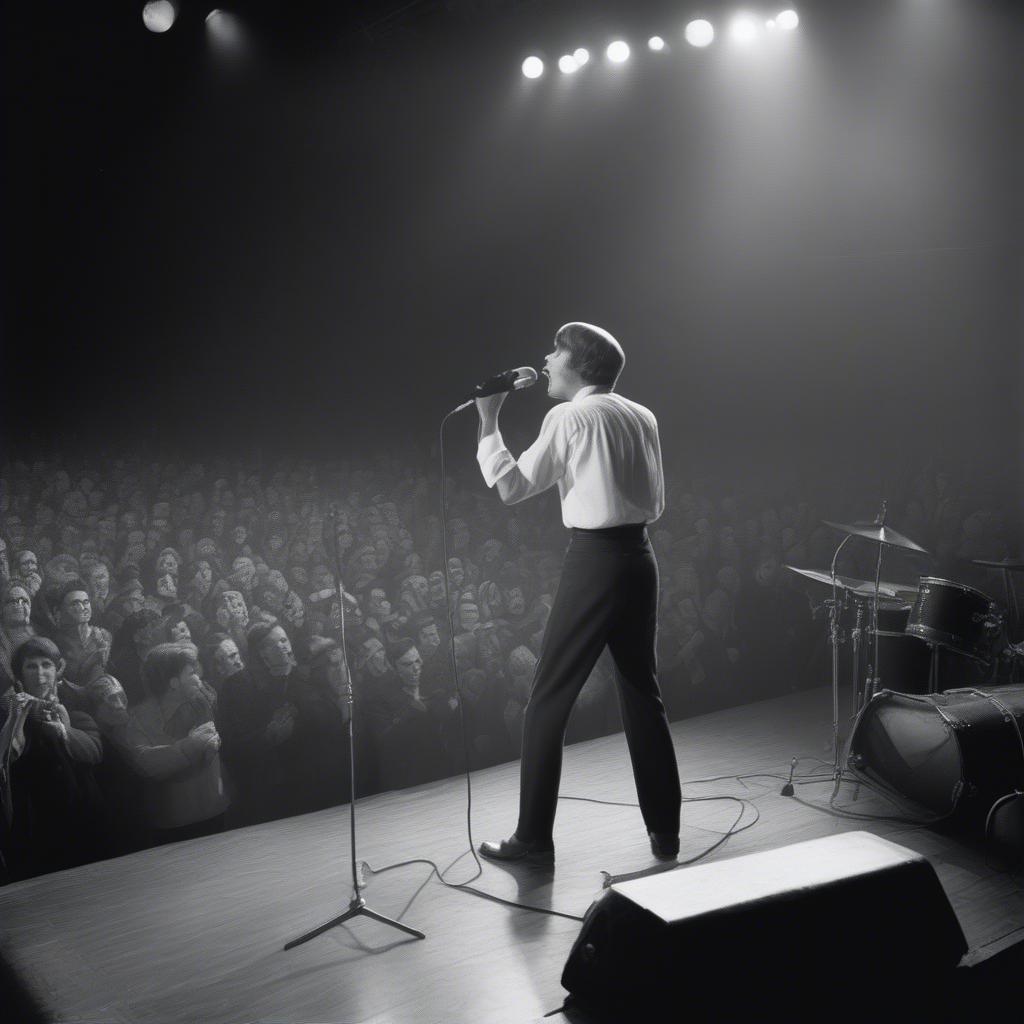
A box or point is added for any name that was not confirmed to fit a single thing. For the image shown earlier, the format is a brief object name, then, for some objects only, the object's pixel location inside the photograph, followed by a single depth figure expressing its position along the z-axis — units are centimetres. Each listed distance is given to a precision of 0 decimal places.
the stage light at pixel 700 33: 479
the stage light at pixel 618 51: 482
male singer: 247
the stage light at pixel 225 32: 403
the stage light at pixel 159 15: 374
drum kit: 314
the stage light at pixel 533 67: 468
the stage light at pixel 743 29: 489
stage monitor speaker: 167
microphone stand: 224
